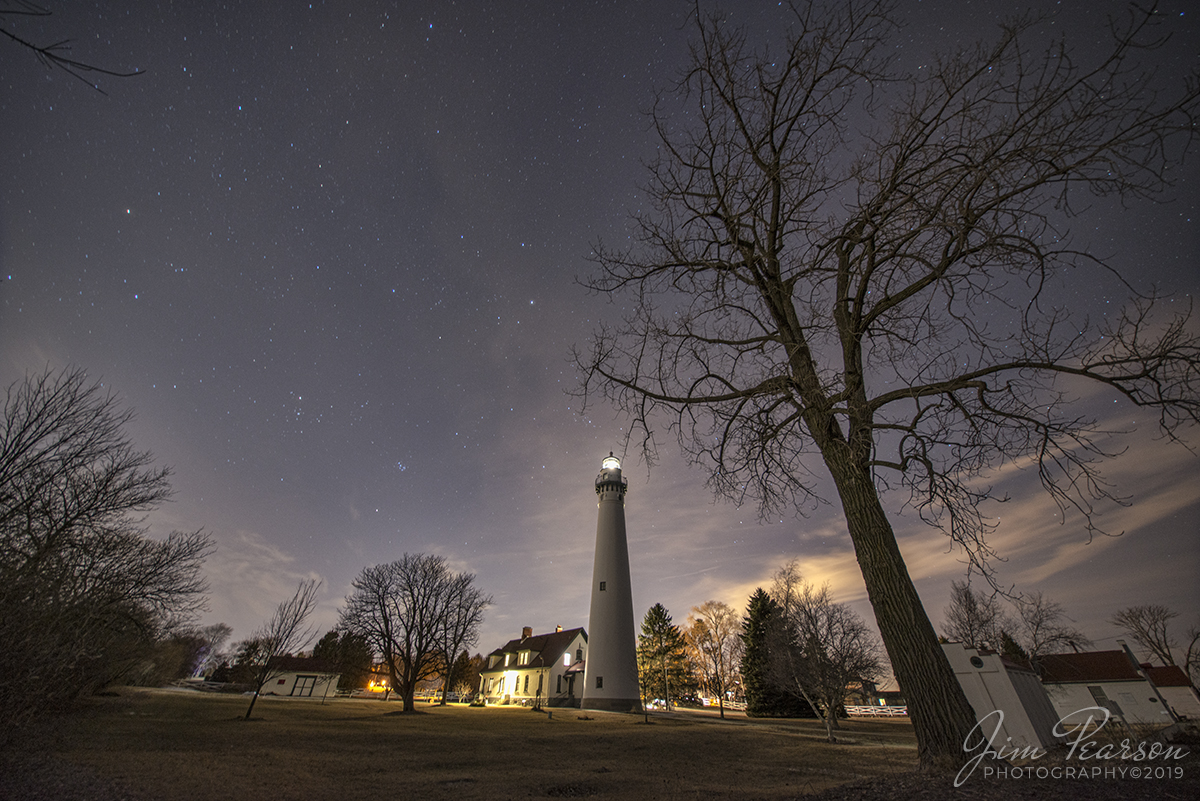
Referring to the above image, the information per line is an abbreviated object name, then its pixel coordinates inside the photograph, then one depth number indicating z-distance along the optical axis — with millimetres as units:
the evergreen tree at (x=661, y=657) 48531
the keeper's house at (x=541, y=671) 42250
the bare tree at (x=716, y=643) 48250
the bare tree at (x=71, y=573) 7723
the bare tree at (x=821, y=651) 24047
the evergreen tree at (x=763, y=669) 35875
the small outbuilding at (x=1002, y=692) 11008
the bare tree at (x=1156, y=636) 38188
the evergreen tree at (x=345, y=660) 55844
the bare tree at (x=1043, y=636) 32844
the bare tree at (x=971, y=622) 33344
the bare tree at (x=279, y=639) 23516
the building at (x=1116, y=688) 28656
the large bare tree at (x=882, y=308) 4539
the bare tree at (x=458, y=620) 34062
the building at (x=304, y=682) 51438
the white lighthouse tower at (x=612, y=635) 32625
